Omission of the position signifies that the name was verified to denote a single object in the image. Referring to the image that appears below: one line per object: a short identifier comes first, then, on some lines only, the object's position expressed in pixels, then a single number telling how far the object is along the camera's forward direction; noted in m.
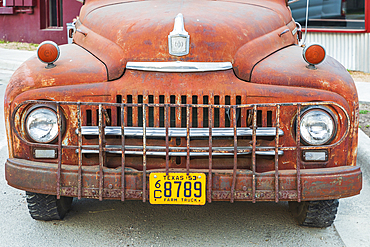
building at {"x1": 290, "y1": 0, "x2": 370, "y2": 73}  10.56
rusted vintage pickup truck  2.82
